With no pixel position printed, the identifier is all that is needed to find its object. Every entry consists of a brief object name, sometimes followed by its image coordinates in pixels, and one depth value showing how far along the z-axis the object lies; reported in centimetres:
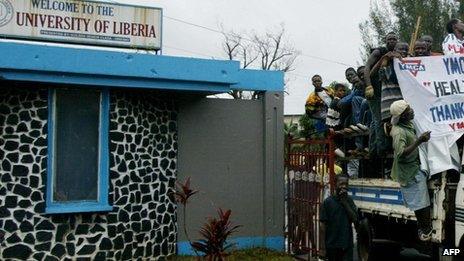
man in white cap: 750
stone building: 902
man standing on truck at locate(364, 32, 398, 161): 848
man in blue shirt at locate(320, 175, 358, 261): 784
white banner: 796
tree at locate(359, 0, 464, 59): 2777
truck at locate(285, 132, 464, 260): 733
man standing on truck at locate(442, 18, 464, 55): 873
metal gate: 976
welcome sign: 973
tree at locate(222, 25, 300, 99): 4243
